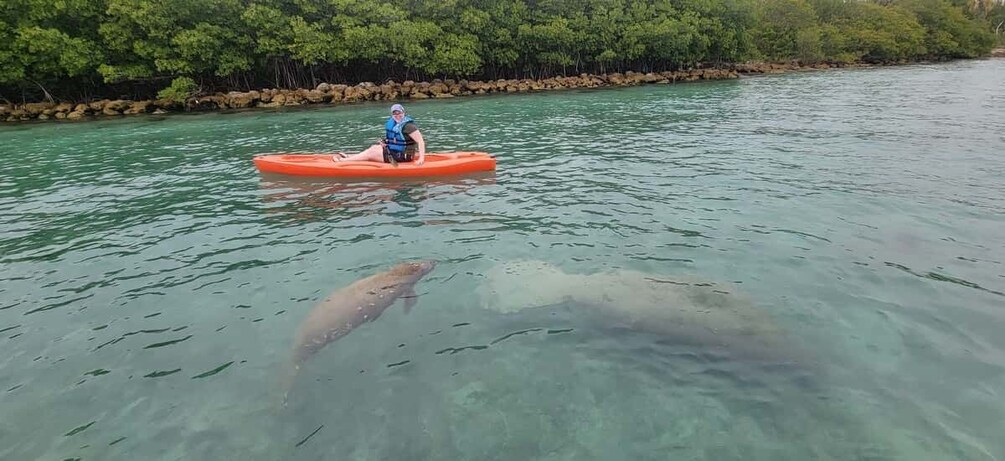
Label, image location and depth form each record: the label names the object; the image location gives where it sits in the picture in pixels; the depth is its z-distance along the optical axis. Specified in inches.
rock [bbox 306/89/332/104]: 1292.1
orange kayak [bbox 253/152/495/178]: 462.3
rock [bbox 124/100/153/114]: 1145.4
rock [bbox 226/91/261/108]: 1227.2
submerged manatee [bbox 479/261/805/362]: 202.8
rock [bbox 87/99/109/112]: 1127.0
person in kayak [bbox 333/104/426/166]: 467.2
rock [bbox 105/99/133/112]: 1134.0
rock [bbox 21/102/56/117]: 1085.4
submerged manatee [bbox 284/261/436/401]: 209.8
